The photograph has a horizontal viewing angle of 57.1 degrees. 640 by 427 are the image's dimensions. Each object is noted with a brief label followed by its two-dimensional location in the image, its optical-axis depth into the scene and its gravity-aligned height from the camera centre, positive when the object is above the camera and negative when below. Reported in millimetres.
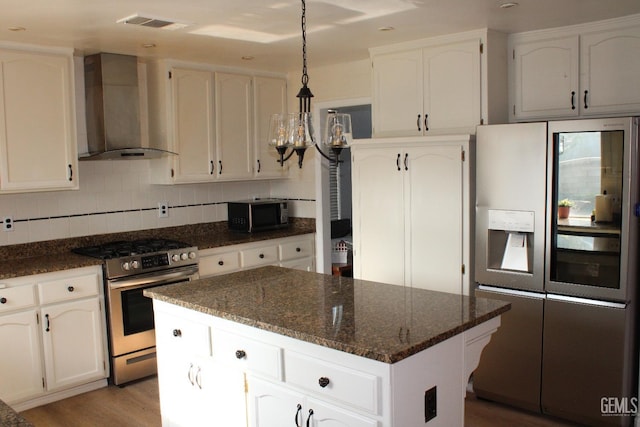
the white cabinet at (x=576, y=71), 3496 +535
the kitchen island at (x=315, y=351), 2074 -742
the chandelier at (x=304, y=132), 2654 +143
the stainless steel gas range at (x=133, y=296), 4027 -881
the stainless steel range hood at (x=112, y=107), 4309 +450
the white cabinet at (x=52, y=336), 3619 -1077
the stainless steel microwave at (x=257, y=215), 5277 -461
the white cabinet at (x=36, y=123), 3816 +315
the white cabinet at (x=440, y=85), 3834 +516
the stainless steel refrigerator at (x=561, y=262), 3174 -604
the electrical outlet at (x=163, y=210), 5027 -367
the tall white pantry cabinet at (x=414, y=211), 3832 -345
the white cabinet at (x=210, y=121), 4695 +376
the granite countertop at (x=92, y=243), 3810 -610
